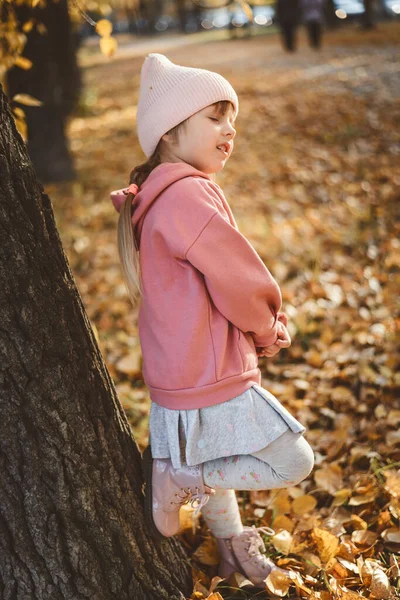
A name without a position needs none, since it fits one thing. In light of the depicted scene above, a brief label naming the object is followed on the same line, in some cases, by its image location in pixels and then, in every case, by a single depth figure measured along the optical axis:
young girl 1.80
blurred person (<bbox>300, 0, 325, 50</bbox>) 14.44
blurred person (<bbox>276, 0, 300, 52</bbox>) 14.79
